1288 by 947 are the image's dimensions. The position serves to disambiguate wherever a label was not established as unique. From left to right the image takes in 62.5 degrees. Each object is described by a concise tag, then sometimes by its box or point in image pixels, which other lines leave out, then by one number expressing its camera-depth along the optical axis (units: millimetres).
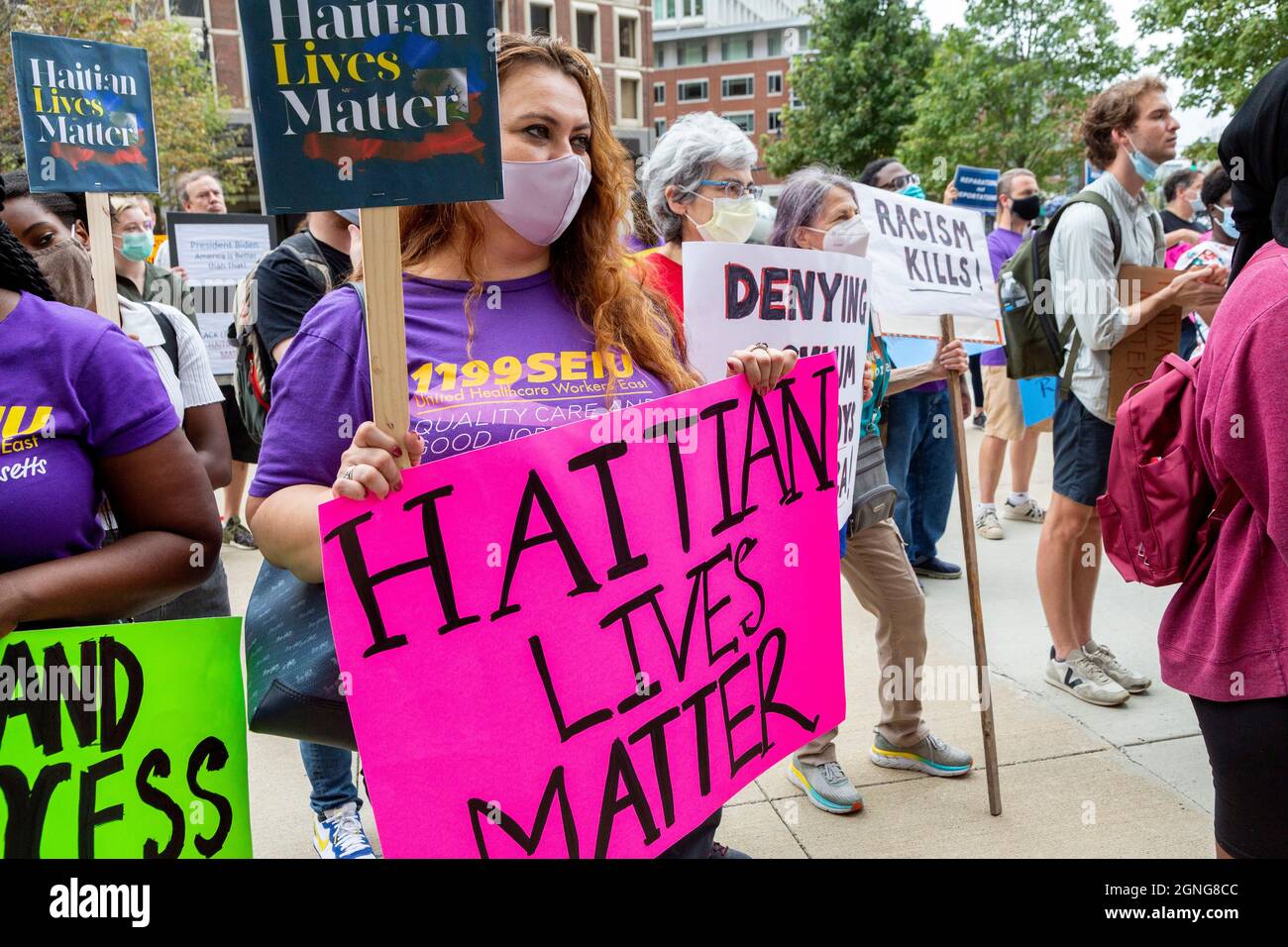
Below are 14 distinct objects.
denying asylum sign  2469
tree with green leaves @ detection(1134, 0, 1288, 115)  16766
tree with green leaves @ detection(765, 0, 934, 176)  36875
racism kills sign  3574
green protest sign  1631
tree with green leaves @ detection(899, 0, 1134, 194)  26641
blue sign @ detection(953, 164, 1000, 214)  8125
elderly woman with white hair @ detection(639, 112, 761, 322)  3791
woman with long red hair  1729
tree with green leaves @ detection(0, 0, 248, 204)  19125
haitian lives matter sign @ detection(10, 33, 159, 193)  2729
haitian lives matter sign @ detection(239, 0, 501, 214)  1419
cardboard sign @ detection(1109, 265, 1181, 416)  4086
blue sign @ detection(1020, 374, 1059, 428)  6418
